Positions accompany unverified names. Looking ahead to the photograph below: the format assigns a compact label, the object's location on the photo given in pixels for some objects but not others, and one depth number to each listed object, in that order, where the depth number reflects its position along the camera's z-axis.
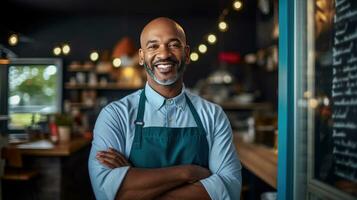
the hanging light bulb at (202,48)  1.78
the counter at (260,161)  2.87
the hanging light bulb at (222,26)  2.07
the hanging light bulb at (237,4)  1.90
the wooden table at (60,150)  2.79
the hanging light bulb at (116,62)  2.06
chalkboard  1.73
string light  1.73
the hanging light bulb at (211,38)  1.91
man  1.37
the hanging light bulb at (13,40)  1.73
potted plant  3.72
